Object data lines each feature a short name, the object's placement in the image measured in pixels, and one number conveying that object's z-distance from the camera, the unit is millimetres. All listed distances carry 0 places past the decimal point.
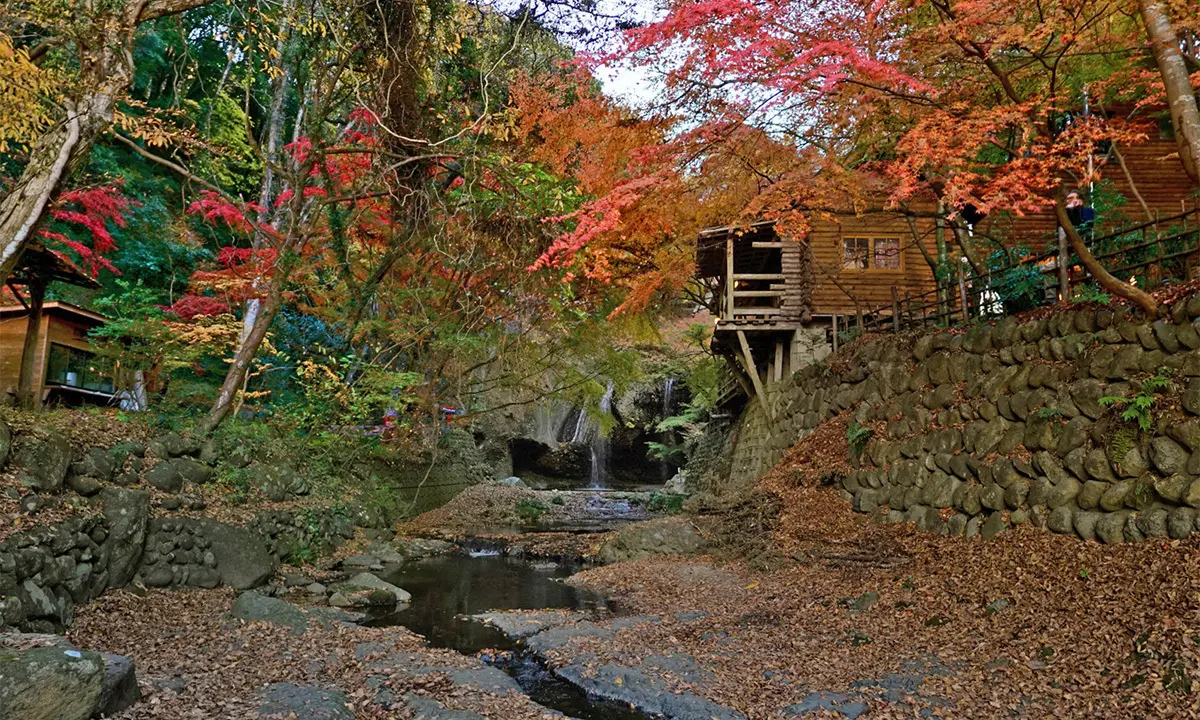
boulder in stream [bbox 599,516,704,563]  12539
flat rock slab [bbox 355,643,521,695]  5875
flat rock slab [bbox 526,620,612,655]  7422
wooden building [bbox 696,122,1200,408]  17172
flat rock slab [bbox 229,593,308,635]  7026
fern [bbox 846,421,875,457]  11812
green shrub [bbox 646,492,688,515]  22094
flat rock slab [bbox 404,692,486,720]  5016
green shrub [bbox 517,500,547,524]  20281
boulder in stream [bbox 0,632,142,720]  3586
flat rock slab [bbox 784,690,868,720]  5262
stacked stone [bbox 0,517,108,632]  5435
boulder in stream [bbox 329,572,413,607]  9195
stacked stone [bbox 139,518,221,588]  7750
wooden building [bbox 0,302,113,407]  15125
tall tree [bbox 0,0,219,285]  6582
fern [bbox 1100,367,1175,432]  6977
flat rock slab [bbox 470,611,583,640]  8148
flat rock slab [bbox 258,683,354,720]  4613
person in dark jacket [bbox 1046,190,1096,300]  9352
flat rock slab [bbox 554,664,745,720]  5473
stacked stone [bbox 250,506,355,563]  10180
